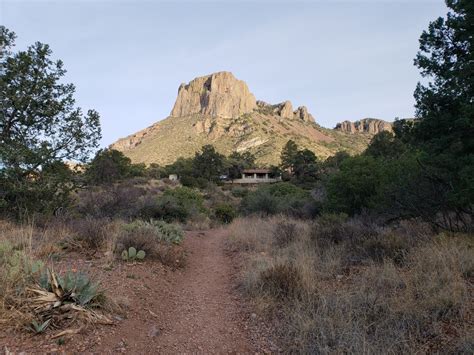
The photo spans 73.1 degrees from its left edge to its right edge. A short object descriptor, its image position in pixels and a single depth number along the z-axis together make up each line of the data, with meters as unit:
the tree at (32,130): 9.49
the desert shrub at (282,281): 4.89
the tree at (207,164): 51.47
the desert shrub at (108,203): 13.05
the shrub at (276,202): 20.82
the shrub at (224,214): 22.36
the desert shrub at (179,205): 17.08
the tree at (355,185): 15.23
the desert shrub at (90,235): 6.79
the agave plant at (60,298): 3.35
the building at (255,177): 57.58
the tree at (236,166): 60.17
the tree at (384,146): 27.55
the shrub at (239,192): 40.03
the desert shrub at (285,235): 8.99
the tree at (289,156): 56.33
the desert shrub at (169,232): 9.52
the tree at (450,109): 7.11
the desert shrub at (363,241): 6.07
